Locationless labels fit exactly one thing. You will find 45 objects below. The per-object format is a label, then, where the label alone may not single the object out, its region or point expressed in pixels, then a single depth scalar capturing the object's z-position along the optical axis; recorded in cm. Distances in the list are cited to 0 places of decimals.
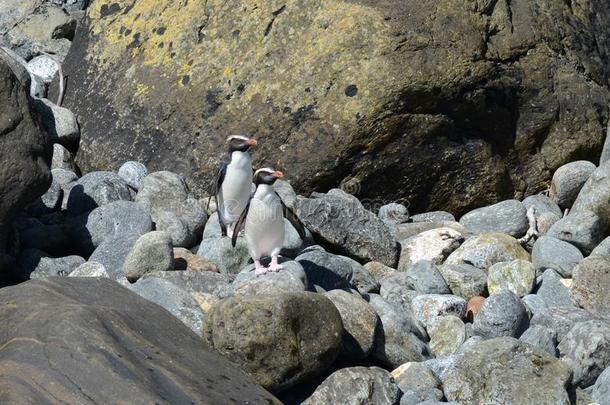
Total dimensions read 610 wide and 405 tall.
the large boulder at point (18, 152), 2011
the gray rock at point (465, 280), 1995
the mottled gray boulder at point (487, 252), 2103
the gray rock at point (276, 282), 1753
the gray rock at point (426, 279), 1978
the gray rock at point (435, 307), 1880
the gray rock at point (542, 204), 2373
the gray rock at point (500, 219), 2283
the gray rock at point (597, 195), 2230
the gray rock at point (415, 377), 1641
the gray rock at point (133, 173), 2427
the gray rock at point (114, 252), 2034
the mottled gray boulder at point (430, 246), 2162
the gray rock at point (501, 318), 1800
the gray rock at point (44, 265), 2050
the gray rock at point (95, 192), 2305
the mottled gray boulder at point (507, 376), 1567
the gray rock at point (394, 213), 2363
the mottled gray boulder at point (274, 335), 1566
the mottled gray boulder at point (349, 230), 2148
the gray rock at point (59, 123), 2547
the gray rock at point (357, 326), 1705
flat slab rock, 1277
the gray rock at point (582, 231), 2133
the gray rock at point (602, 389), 1605
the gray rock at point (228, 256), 2044
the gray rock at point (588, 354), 1697
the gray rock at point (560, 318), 1831
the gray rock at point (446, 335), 1812
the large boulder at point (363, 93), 2342
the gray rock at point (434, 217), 2403
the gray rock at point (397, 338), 1737
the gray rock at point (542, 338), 1744
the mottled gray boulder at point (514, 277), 1986
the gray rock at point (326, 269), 1925
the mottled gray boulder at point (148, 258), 1937
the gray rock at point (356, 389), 1577
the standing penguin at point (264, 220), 1917
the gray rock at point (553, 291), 1956
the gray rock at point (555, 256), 2072
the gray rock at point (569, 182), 2412
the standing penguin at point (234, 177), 2259
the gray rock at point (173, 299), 1695
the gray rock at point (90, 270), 1970
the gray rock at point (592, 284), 1920
